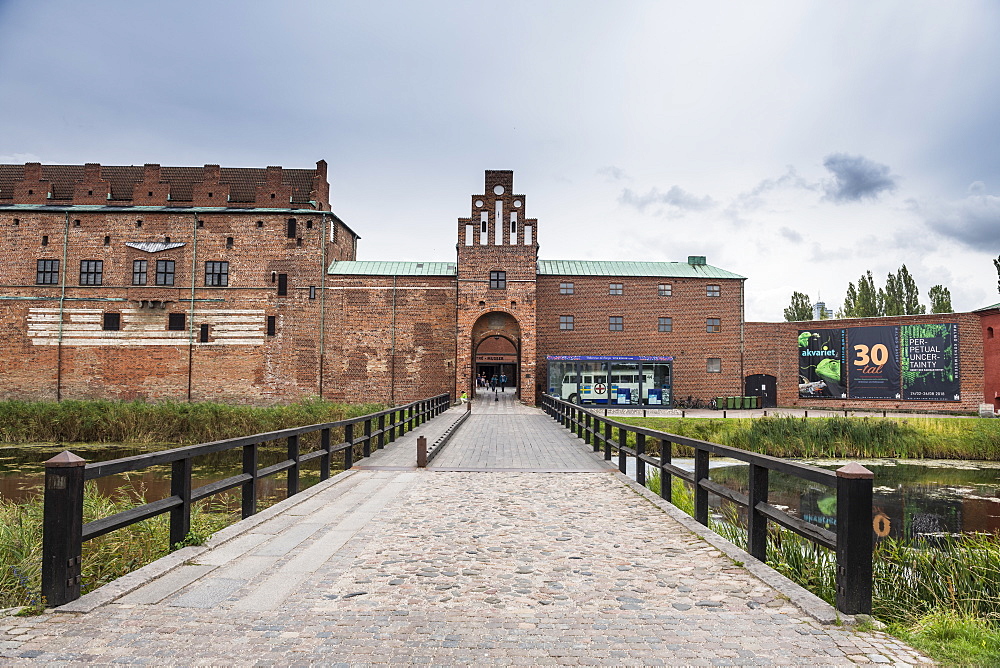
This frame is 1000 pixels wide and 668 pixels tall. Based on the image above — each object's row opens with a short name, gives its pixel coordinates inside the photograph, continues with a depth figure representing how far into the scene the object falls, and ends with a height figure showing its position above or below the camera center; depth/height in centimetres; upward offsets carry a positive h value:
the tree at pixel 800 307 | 5247 +492
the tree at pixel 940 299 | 4922 +528
